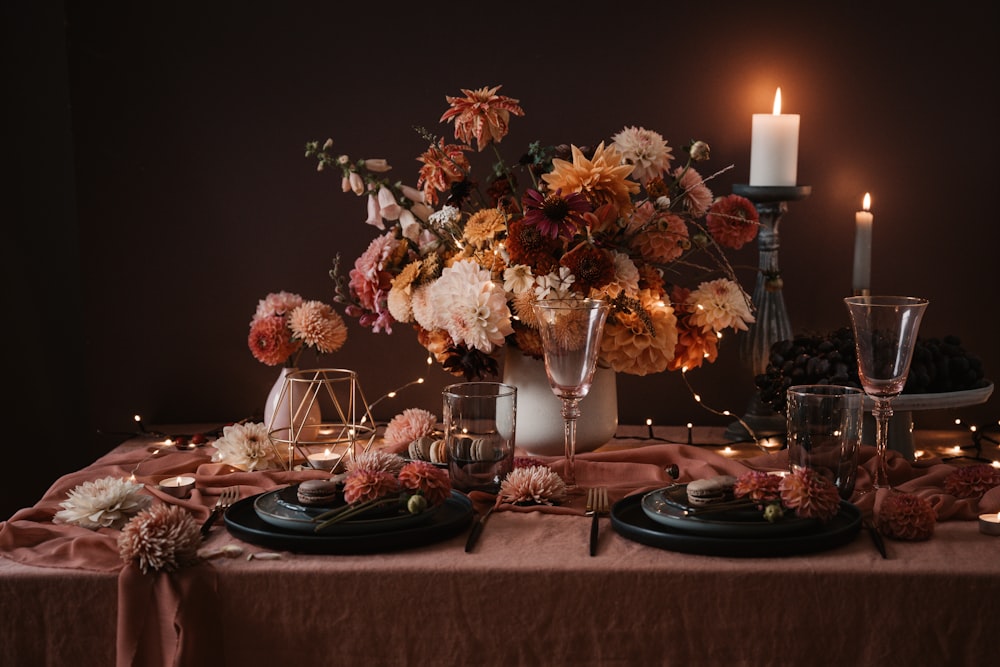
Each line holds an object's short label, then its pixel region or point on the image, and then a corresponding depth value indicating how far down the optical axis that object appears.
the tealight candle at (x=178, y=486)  1.30
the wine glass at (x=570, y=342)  1.22
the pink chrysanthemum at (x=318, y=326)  1.58
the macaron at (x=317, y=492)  1.13
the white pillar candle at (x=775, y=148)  1.59
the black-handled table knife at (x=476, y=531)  1.09
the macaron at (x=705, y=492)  1.11
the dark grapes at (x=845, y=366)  1.44
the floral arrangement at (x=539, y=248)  1.32
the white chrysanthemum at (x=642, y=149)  1.42
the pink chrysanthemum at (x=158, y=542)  1.02
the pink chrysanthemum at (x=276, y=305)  1.61
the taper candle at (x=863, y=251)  1.64
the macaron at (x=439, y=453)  1.41
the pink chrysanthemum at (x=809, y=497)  1.07
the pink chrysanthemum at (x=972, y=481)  1.23
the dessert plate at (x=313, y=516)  1.08
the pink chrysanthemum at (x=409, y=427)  1.51
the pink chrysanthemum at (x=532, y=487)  1.23
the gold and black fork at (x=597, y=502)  1.19
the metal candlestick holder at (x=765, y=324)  1.65
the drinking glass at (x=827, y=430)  1.17
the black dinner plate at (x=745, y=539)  1.04
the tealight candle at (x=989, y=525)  1.11
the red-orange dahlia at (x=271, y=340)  1.58
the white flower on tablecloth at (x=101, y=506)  1.15
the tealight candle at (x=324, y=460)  1.42
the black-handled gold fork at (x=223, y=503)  1.16
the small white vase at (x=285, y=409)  1.58
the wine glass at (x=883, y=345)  1.19
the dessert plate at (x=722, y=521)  1.05
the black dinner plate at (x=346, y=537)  1.06
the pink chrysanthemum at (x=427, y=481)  1.13
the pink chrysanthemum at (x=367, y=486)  1.11
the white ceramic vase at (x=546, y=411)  1.46
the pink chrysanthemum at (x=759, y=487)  1.10
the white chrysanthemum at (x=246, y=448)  1.41
